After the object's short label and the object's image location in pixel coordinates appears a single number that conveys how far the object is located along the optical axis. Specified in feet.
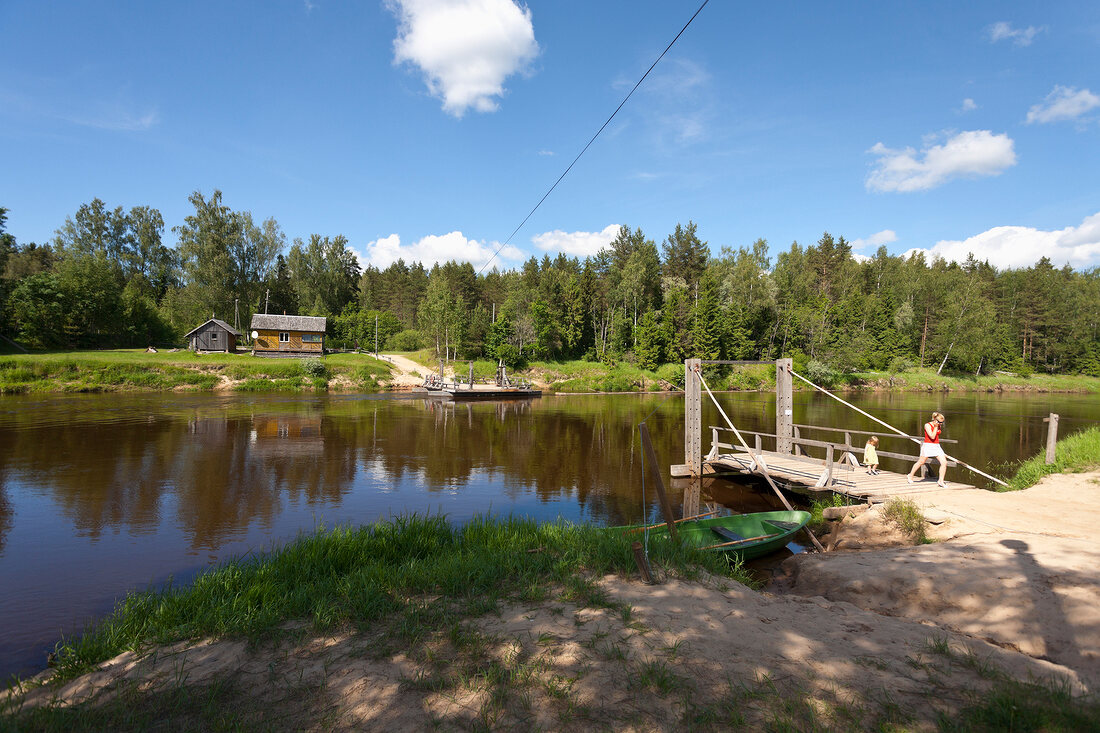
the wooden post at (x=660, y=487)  20.80
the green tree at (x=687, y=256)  217.15
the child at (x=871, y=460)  45.52
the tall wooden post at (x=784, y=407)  53.16
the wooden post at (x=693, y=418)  53.93
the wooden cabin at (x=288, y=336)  176.24
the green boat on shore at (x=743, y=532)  28.35
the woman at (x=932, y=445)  40.45
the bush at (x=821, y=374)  183.01
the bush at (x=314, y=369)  146.10
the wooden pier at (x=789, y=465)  40.19
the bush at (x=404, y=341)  224.94
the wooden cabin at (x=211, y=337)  162.61
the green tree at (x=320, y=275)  223.92
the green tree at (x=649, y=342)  185.37
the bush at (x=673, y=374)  180.58
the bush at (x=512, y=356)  180.14
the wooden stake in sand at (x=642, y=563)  20.27
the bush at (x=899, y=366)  197.33
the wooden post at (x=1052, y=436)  42.75
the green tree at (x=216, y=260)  176.86
